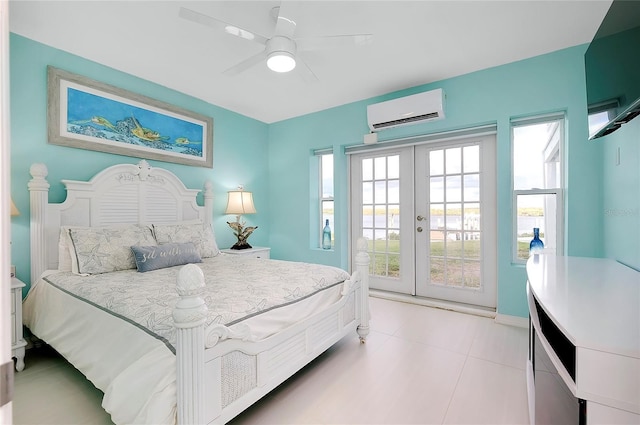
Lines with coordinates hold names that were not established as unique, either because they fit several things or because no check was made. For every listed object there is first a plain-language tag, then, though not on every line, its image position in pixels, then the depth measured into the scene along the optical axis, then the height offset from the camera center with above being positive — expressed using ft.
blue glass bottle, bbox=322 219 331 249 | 13.62 -1.16
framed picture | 8.30 +2.94
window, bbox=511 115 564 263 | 9.30 +1.08
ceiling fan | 5.91 +3.70
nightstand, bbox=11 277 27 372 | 6.54 -2.57
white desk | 2.59 -1.17
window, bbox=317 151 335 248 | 14.08 +1.09
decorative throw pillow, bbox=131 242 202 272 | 7.72 -1.22
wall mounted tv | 4.31 +2.42
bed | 3.82 -1.68
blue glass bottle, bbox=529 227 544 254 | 8.50 -0.92
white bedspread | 3.88 -1.85
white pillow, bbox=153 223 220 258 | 9.29 -0.78
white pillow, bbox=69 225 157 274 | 7.42 -0.94
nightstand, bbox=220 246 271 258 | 11.65 -1.62
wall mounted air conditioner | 9.83 +3.61
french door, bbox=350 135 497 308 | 10.48 -0.19
